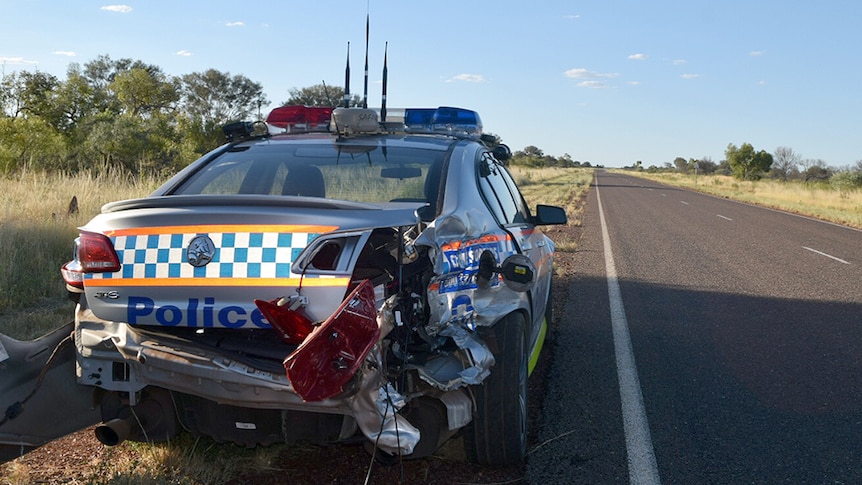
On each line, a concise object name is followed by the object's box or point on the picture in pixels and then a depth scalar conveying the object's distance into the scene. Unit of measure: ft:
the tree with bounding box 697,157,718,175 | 515.50
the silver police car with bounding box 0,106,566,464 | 9.29
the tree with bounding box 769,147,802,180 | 336.29
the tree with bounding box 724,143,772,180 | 284.61
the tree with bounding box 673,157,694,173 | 569.31
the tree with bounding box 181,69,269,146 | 156.07
